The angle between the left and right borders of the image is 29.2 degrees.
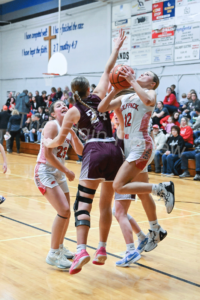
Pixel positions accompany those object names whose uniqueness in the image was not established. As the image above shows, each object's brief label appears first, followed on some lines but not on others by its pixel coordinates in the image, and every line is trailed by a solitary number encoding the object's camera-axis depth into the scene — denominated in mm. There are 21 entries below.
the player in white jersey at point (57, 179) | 3504
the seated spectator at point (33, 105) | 18417
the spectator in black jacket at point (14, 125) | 15539
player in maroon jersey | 3158
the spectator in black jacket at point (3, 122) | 16047
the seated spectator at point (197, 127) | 10734
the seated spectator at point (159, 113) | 12578
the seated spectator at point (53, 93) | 18016
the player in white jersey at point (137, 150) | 3279
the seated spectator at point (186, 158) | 9867
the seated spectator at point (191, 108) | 11867
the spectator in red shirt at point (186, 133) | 10539
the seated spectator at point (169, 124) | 11727
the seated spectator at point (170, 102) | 13163
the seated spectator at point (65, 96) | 16500
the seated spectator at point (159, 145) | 10828
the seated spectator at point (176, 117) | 11820
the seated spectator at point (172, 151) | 10320
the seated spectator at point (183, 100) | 13368
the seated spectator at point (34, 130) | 15938
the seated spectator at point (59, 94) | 17891
